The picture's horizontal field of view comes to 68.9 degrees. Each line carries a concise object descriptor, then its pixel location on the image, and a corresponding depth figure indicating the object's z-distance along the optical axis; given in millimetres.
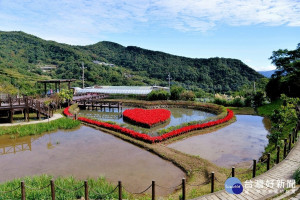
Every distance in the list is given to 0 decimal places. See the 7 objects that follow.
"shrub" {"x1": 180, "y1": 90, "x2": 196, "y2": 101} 31297
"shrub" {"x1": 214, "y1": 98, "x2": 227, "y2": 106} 29219
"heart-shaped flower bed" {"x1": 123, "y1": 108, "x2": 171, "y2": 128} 17430
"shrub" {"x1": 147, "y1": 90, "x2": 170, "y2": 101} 32281
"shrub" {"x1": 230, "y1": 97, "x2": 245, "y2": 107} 28391
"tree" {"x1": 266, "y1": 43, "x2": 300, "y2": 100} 23756
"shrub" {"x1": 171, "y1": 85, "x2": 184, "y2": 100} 31875
